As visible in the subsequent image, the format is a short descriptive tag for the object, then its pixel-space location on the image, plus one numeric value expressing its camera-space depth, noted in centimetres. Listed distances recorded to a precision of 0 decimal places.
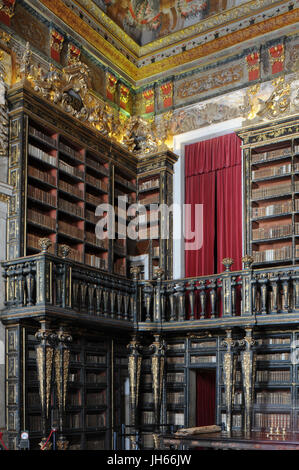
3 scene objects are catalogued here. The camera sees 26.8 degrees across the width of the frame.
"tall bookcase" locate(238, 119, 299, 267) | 919
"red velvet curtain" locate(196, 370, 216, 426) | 916
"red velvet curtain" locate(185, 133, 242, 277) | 993
